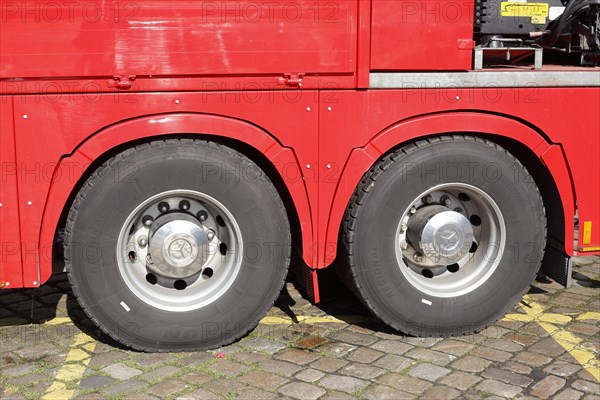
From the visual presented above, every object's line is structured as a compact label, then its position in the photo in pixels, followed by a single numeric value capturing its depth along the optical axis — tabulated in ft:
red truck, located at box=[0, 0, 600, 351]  14.62
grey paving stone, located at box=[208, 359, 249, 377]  15.29
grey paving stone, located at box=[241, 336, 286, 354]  16.40
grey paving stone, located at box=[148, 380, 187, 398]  14.43
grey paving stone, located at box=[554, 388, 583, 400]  14.34
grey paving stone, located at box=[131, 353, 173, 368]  15.66
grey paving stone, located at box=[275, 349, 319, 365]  15.81
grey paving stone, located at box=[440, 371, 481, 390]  14.83
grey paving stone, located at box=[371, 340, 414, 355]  16.33
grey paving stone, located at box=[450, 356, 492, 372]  15.56
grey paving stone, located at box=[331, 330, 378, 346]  16.76
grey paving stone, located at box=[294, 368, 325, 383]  15.02
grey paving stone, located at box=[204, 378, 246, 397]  14.47
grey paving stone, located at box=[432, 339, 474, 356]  16.37
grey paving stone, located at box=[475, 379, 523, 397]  14.52
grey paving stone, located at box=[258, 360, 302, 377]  15.32
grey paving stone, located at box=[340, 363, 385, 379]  15.19
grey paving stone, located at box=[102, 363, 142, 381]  15.10
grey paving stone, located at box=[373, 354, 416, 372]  15.56
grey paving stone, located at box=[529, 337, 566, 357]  16.31
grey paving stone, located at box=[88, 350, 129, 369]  15.59
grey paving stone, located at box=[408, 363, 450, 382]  15.16
